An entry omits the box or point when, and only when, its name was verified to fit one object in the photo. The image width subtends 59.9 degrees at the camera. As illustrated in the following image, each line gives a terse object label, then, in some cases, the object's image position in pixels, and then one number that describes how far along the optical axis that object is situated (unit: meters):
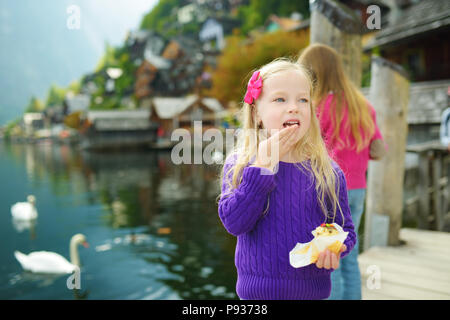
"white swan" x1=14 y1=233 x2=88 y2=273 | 7.98
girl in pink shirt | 2.33
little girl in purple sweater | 1.35
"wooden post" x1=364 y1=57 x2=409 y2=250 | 4.00
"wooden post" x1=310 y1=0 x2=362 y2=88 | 3.35
